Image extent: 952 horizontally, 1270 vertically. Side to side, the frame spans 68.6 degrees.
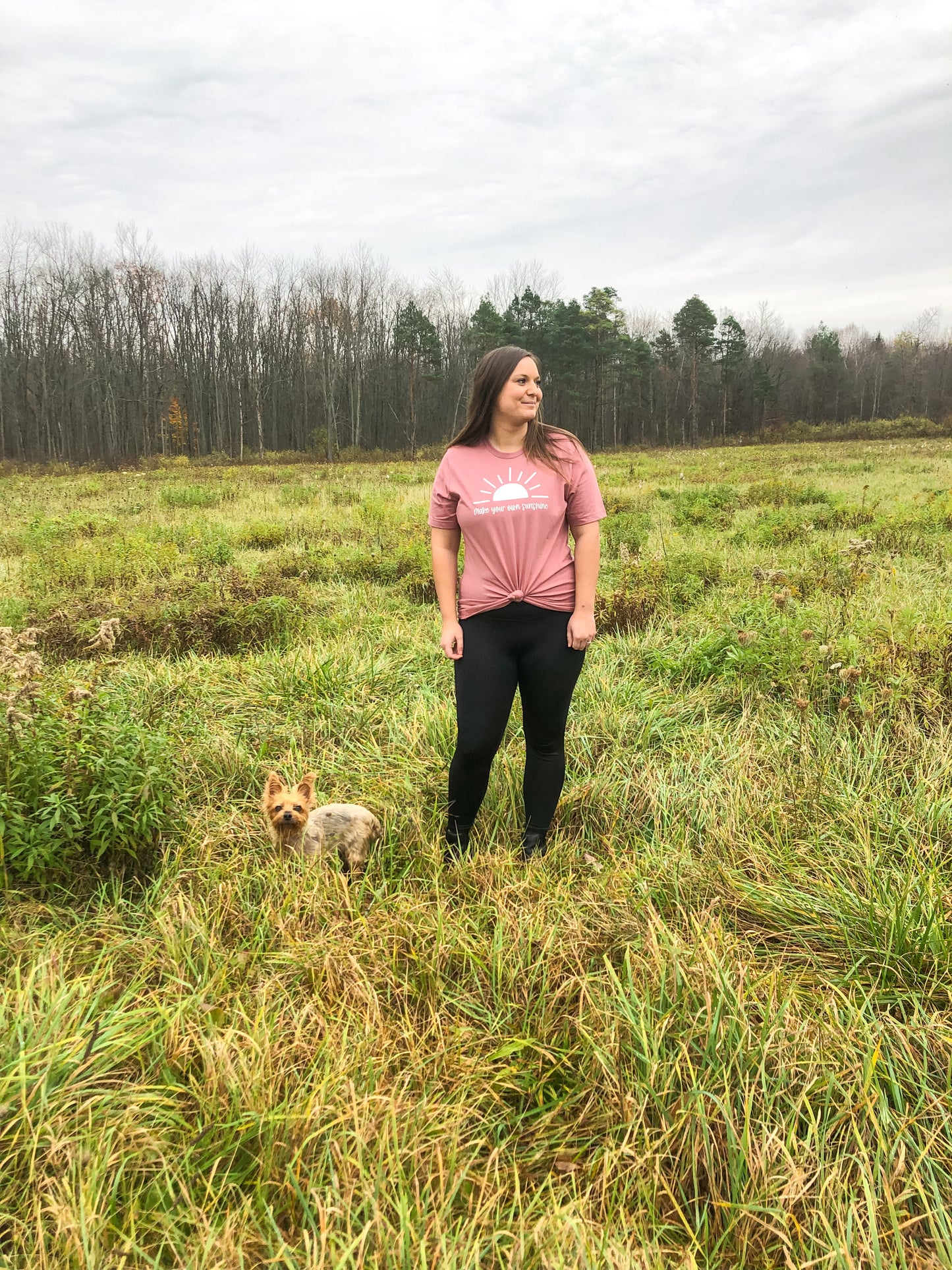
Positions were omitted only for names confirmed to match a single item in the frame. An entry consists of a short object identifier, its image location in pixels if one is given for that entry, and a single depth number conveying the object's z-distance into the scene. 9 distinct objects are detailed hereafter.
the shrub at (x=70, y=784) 2.59
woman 2.61
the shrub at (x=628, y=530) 8.80
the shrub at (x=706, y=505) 10.40
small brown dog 2.90
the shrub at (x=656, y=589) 5.93
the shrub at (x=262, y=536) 9.87
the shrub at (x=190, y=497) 14.05
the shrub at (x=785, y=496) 12.16
